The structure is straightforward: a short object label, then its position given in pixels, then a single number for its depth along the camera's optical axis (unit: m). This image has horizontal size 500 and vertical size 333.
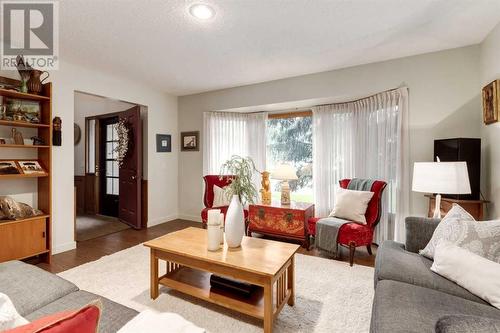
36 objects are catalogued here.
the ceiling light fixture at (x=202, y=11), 2.11
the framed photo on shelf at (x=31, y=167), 2.83
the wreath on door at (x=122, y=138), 4.58
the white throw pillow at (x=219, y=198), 4.07
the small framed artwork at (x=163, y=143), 4.73
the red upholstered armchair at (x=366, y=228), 2.87
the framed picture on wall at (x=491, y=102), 2.29
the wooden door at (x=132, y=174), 4.42
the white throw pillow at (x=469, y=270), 1.38
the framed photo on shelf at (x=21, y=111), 2.76
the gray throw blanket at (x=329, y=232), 2.97
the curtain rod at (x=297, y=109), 3.83
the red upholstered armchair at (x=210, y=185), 4.15
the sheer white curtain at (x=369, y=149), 3.19
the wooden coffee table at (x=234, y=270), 1.75
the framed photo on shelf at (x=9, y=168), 2.68
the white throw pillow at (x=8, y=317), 0.70
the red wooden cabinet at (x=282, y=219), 3.40
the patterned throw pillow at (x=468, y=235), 1.56
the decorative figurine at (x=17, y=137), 2.80
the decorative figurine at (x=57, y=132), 3.13
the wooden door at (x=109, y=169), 5.30
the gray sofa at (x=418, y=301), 0.82
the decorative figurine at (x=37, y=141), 2.96
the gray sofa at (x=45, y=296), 1.15
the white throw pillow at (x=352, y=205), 3.08
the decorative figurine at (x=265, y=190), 3.94
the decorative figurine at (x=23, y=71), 2.72
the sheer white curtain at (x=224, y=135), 4.75
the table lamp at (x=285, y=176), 3.74
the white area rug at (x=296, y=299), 1.87
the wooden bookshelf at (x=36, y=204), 2.63
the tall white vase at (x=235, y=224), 2.11
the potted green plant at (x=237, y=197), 2.11
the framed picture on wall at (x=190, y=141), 4.93
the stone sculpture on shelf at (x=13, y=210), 2.70
